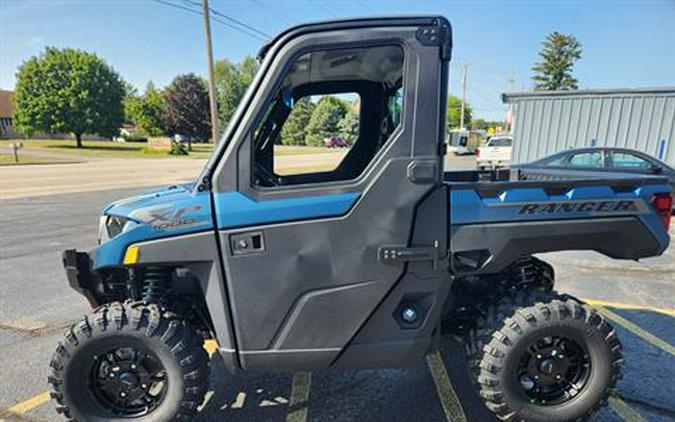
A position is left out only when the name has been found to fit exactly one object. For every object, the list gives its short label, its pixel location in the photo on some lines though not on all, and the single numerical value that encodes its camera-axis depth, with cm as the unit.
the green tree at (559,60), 6069
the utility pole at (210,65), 1698
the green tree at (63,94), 4591
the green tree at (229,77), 5552
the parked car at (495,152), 2287
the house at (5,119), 6838
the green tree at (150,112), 5891
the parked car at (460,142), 3753
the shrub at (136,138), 7049
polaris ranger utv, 218
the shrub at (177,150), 4156
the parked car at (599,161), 923
